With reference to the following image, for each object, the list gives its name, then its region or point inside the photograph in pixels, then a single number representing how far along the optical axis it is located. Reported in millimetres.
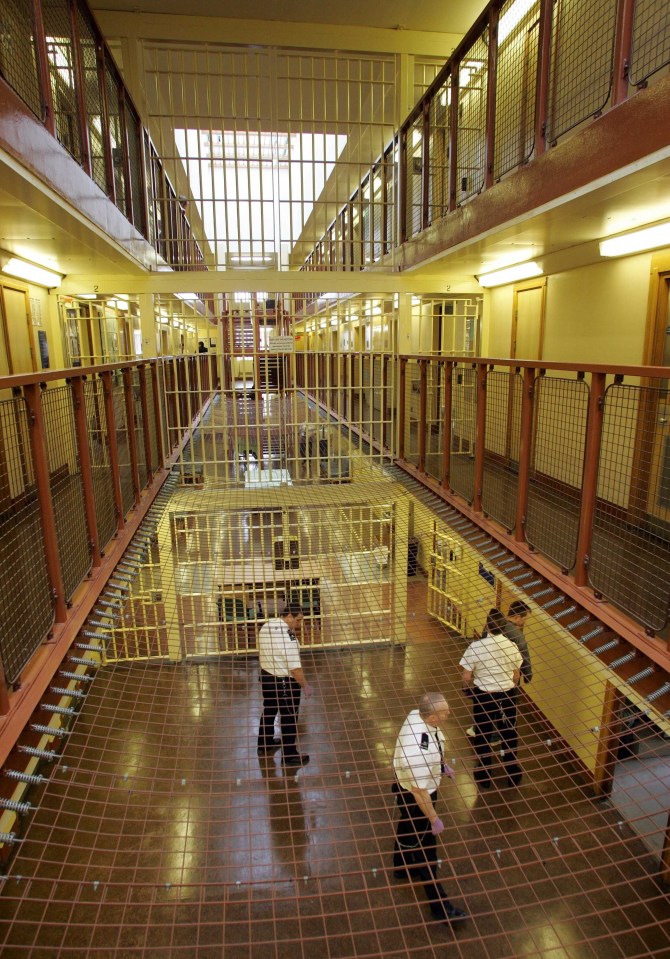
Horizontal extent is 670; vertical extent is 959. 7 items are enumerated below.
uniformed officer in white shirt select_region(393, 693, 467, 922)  3209
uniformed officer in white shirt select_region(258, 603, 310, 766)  4246
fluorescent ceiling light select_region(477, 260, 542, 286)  5367
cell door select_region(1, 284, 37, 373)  5086
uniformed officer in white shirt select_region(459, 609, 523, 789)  3893
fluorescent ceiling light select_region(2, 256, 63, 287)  4820
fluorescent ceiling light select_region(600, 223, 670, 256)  3803
